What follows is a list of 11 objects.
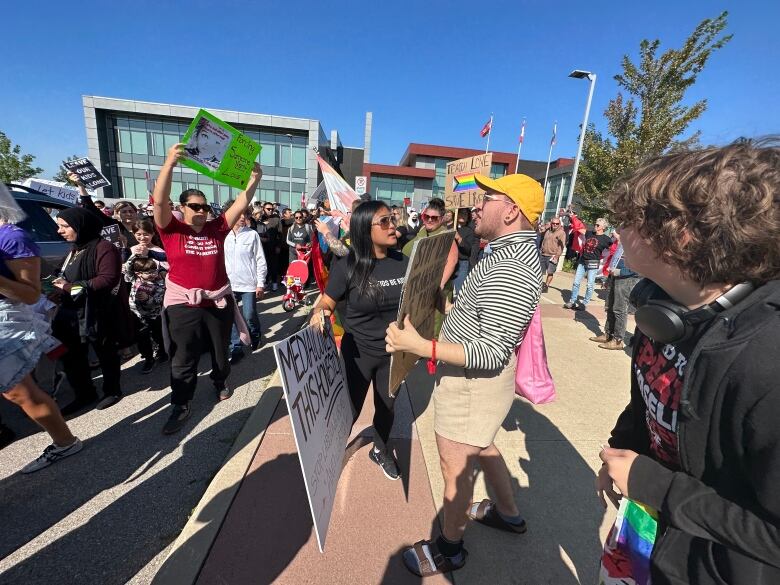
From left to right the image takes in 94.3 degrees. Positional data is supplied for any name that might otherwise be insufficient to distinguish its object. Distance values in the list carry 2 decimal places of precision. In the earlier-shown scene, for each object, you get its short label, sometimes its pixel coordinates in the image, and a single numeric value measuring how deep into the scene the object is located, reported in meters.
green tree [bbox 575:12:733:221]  10.03
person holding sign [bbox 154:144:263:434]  3.06
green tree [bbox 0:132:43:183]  21.02
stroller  7.23
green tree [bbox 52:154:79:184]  38.31
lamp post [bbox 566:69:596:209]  12.66
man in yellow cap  1.54
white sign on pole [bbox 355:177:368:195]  9.72
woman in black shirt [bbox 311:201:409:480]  2.53
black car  4.66
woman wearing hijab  3.36
